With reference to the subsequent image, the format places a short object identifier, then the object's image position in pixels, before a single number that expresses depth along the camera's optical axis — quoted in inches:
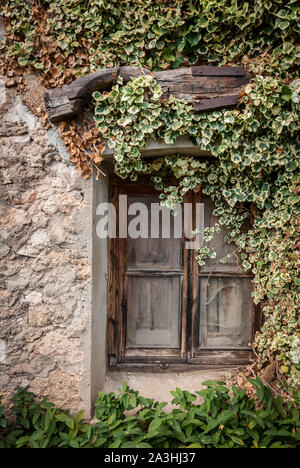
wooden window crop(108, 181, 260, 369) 78.5
